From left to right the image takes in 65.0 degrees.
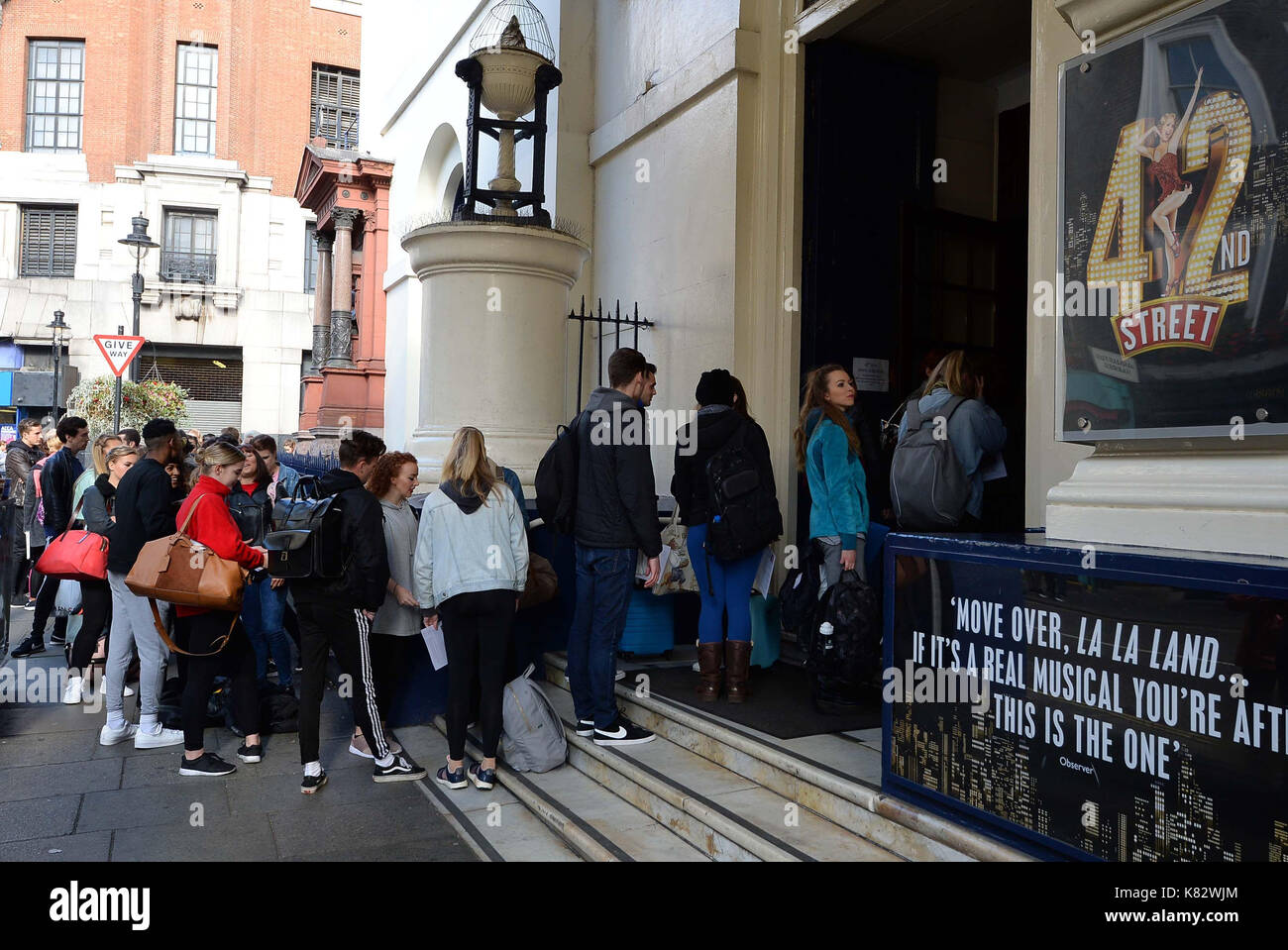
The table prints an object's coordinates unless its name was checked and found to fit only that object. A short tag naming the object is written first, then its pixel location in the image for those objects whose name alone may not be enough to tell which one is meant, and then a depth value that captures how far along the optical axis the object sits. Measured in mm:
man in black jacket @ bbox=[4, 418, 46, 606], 10703
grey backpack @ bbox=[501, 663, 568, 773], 5137
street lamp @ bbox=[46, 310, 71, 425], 25078
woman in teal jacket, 4992
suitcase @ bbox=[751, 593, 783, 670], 5910
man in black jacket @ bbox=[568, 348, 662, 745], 5098
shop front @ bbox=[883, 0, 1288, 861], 2539
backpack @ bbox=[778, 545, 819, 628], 5039
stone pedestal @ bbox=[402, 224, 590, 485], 6906
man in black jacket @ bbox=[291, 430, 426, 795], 5043
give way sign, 12125
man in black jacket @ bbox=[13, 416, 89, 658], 8320
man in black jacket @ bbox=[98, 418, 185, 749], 5828
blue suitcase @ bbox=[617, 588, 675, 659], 6488
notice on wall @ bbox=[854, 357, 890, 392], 7270
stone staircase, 3625
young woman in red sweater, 5379
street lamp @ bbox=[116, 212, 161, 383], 16312
